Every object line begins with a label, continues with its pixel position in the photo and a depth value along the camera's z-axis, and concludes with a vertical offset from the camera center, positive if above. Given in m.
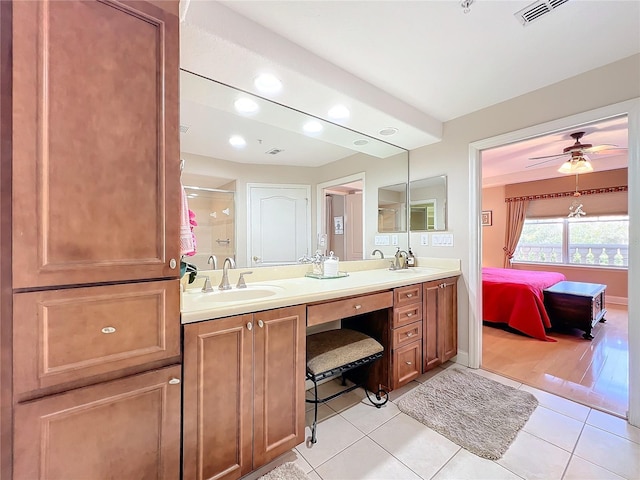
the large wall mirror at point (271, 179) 1.75 +0.48
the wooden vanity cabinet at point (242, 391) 1.08 -0.68
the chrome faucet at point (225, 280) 1.66 -0.26
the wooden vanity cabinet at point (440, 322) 2.16 -0.71
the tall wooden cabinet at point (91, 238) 0.79 +0.00
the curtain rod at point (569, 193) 4.56 +0.84
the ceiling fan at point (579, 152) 3.12 +1.05
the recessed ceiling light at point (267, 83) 1.59 +0.95
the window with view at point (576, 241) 4.80 -0.06
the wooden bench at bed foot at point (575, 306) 3.12 -0.82
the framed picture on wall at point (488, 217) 6.20 +0.49
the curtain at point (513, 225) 5.69 +0.29
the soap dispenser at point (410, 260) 2.76 -0.22
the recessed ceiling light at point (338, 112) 1.98 +0.96
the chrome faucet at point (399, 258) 2.71 -0.21
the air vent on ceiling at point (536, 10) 1.32 +1.16
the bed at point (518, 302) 3.12 -0.79
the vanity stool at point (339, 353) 1.56 -0.71
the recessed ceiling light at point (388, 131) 2.37 +0.97
